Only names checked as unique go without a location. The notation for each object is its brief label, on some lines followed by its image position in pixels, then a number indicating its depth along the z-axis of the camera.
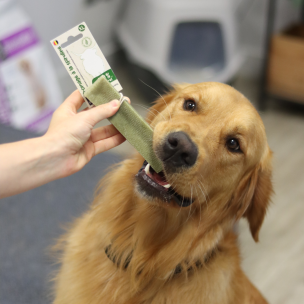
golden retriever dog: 1.19
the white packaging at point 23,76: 2.58
